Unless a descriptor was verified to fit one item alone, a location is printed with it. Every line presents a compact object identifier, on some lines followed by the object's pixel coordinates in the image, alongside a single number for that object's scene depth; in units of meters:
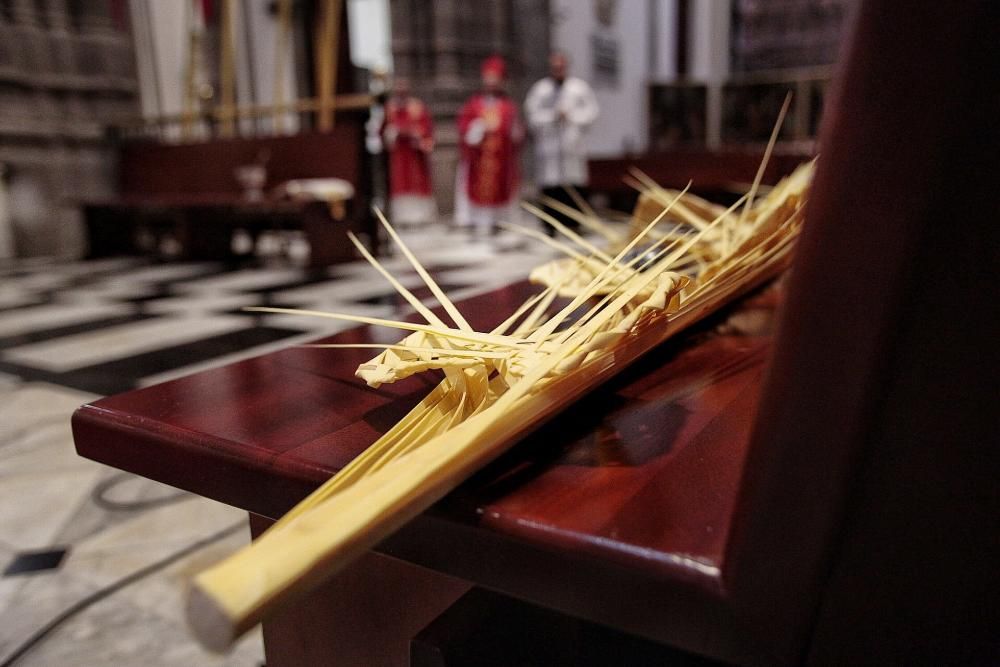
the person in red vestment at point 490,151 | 7.39
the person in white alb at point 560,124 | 7.56
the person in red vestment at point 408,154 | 7.71
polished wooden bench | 0.34
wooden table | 4.85
